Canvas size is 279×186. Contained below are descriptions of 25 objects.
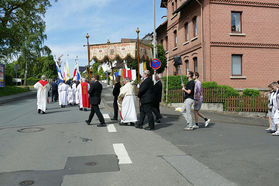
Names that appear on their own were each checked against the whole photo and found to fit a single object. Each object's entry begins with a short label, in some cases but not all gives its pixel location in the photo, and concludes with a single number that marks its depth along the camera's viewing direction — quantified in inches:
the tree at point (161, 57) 1099.9
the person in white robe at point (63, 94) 671.1
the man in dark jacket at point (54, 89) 812.6
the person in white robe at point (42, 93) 523.5
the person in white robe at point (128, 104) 370.0
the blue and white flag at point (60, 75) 825.6
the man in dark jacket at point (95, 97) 367.9
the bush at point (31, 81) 2993.6
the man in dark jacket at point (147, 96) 339.9
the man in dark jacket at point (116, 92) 417.1
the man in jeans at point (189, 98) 336.8
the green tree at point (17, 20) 1111.0
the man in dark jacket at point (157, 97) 409.1
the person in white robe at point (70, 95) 722.8
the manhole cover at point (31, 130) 327.0
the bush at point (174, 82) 685.9
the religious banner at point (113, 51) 503.2
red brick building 804.6
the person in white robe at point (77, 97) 633.2
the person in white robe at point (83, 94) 580.3
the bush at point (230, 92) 650.8
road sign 624.4
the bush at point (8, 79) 1790.1
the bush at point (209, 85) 666.8
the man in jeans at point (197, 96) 347.8
